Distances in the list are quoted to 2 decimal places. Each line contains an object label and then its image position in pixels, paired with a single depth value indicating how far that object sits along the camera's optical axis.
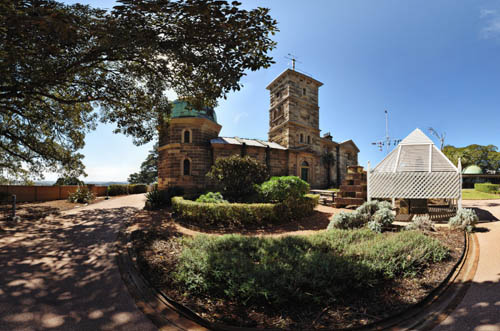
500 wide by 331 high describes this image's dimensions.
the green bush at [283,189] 9.77
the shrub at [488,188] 20.16
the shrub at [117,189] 22.88
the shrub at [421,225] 6.38
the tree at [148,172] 37.28
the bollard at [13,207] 8.57
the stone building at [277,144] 16.80
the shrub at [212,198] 10.02
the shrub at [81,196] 15.21
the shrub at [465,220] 6.40
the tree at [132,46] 4.59
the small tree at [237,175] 11.52
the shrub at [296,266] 2.87
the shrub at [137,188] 25.52
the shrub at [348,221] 7.03
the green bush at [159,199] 12.73
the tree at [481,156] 37.06
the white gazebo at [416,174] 7.41
